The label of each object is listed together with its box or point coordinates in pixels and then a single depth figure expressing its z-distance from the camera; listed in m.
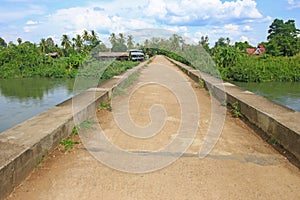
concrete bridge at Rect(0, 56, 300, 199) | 2.37
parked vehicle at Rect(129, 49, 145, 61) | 28.23
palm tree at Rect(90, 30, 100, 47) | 47.38
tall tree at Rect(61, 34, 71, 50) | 49.69
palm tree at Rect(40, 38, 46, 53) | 49.98
